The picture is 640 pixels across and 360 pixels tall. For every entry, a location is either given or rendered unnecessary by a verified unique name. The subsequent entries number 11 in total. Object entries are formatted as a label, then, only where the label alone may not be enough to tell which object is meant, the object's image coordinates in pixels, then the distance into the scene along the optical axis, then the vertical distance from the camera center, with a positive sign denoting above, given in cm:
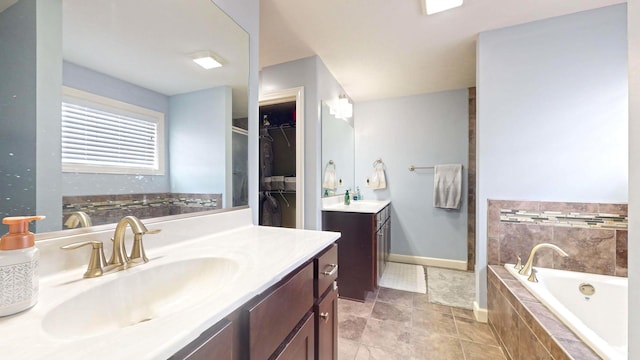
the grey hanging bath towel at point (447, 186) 282 -8
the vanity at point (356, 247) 207 -60
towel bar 304 +16
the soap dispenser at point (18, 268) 44 -17
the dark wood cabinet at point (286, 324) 48 -39
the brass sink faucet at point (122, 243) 67 -18
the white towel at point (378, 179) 319 +0
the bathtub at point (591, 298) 132 -72
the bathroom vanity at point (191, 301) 38 -27
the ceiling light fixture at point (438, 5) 147 +111
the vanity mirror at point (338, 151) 230 +33
